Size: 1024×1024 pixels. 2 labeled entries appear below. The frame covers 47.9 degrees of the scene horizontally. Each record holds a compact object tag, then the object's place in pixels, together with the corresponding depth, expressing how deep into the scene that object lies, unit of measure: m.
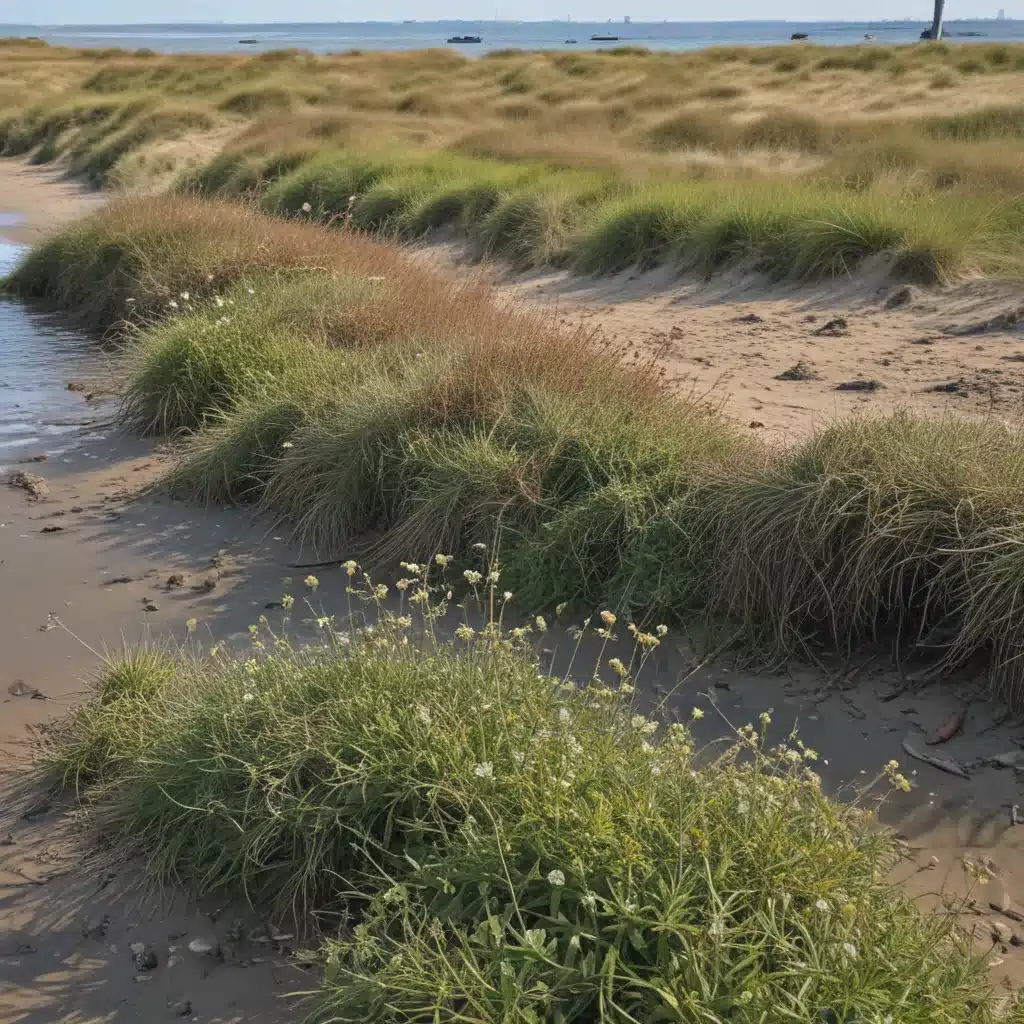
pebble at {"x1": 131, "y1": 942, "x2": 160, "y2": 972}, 3.08
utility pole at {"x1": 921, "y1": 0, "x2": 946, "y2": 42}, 53.94
